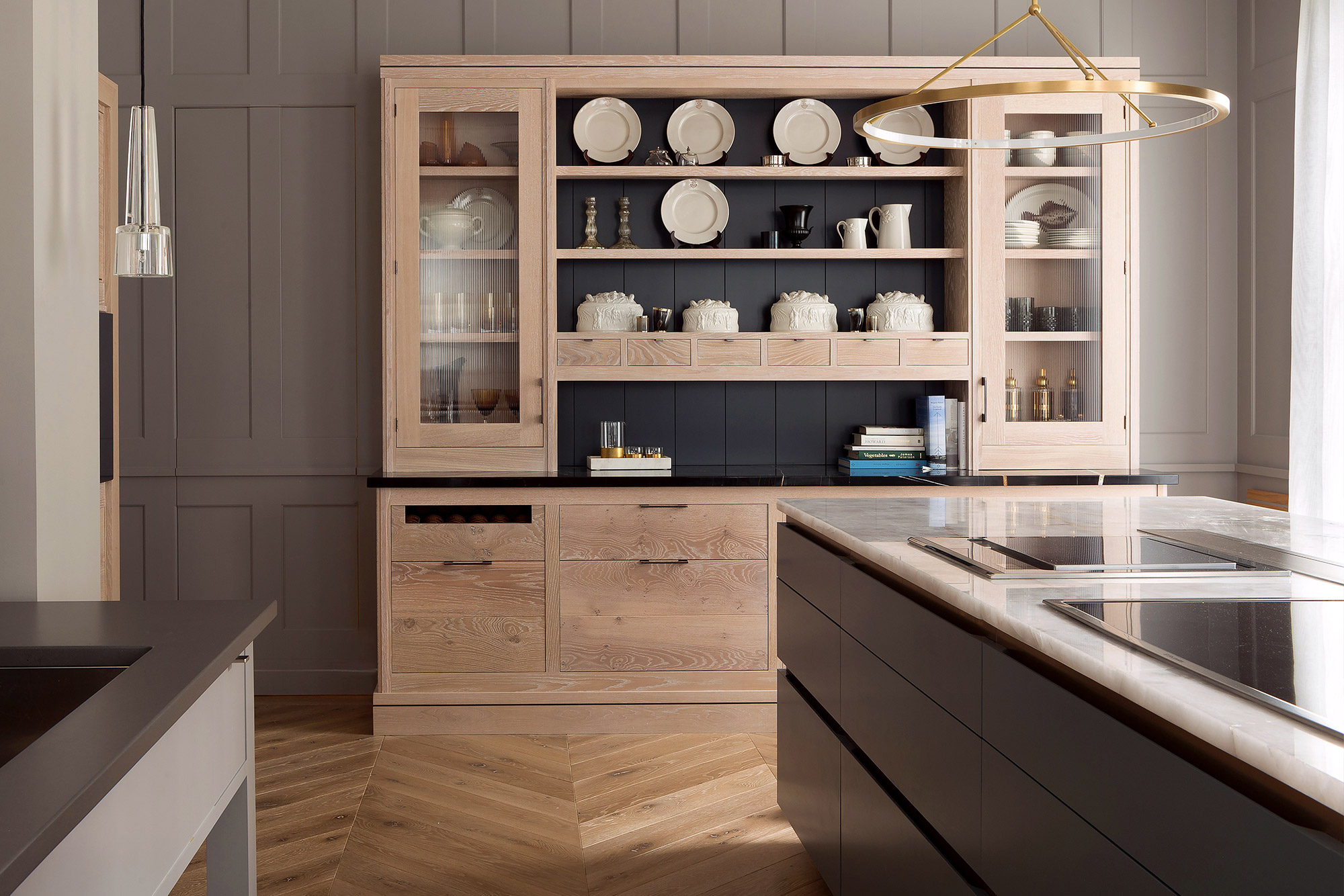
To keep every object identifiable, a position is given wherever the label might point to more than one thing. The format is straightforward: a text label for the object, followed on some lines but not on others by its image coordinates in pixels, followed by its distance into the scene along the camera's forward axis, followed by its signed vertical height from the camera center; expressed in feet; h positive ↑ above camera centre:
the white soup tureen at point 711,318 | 11.62 +1.38
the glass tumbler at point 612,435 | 11.82 -0.02
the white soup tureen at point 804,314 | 11.79 +1.44
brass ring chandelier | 5.89 +2.15
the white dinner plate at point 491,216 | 11.32 +2.53
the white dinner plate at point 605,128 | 11.95 +3.78
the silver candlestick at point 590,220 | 12.09 +2.67
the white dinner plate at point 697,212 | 12.20 +2.78
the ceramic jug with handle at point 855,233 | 12.00 +2.47
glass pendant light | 4.93 +1.13
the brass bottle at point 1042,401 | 11.68 +0.36
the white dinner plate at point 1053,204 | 11.59 +2.72
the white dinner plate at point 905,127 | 11.87 +3.75
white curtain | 10.65 +1.80
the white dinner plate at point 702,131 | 12.07 +3.76
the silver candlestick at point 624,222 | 12.07 +2.64
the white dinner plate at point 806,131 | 12.12 +3.78
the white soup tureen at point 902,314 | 11.84 +1.44
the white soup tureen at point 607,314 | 11.70 +1.44
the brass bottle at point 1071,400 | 11.68 +0.37
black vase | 11.96 +2.59
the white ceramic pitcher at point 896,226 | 11.91 +2.53
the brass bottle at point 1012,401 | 11.66 +0.36
